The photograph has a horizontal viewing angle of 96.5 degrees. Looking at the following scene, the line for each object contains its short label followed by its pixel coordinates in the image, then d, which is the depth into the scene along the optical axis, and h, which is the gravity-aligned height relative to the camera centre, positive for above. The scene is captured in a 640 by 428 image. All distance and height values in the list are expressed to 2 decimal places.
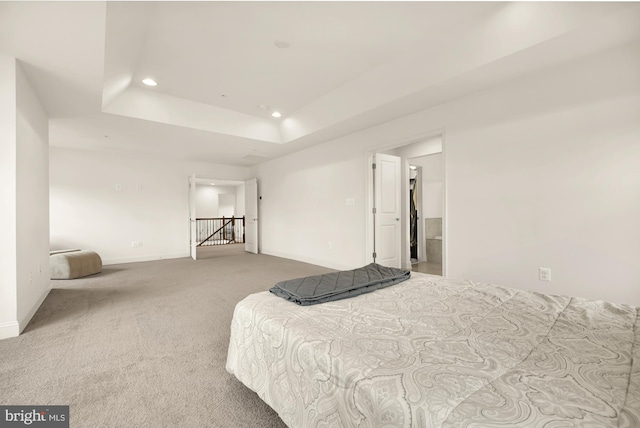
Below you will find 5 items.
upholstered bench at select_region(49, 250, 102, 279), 4.56 -0.85
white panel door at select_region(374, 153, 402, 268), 4.87 +0.03
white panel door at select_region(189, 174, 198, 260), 6.84 -0.06
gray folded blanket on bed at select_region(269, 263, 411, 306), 1.63 -0.46
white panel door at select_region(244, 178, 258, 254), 7.75 -0.08
